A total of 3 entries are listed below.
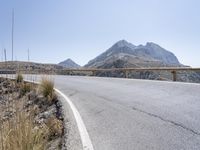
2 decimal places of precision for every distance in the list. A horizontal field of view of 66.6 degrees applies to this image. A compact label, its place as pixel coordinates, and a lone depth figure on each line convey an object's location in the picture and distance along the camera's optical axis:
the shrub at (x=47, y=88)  6.56
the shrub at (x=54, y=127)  3.43
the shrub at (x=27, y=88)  8.05
